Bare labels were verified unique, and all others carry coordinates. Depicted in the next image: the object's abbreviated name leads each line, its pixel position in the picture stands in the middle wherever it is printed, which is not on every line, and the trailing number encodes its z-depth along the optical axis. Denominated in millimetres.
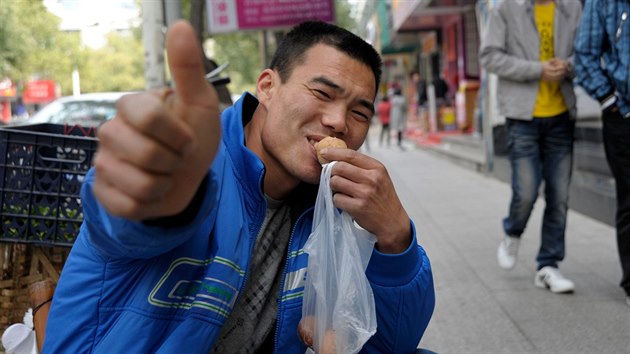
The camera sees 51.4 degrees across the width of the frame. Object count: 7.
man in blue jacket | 1041
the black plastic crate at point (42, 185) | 2279
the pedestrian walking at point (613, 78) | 3689
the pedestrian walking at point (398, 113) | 20359
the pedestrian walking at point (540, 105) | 4277
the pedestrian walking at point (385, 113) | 20812
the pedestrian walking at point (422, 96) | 21672
